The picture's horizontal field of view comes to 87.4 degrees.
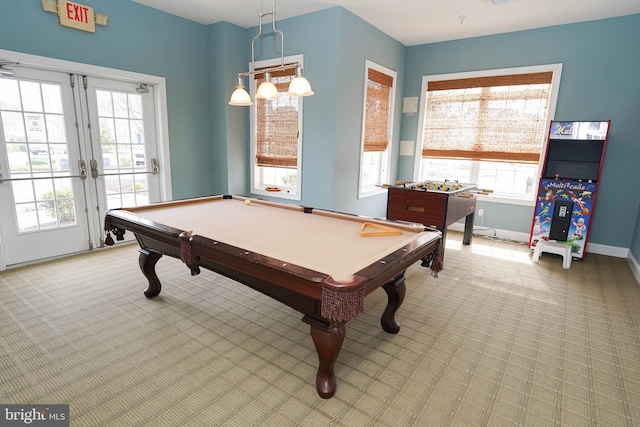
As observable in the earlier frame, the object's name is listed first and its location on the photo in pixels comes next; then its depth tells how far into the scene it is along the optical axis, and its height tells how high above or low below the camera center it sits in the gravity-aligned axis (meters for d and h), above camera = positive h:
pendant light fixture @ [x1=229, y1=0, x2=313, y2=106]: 2.36 +0.40
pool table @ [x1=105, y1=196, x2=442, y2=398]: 1.50 -0.56
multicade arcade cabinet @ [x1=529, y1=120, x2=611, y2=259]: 3.71 -0.32
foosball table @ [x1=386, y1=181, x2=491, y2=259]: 3.47 -0.56
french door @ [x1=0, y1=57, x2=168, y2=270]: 3.19 -0.18
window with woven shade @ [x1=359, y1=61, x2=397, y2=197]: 4.44 +0.30
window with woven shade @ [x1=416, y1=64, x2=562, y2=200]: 4.32 +0.35
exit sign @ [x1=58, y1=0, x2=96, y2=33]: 3.17 +1.18
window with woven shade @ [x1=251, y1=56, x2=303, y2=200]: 4.26 +0.06
